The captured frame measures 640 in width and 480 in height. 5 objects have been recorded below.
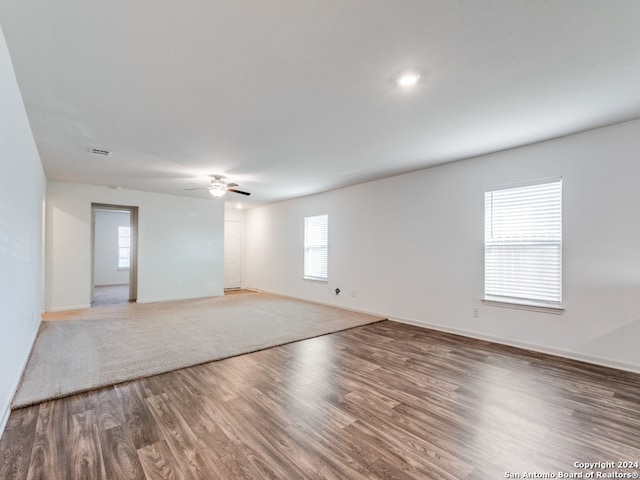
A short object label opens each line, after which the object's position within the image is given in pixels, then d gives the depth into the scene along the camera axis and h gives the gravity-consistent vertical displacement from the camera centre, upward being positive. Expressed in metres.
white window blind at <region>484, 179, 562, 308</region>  3.53 -0.01
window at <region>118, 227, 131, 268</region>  9.92 -0.27
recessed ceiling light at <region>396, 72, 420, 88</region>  2.23 +1.26
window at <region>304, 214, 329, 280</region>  6.75 -0.14
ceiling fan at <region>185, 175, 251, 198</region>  5.21 +0.95
